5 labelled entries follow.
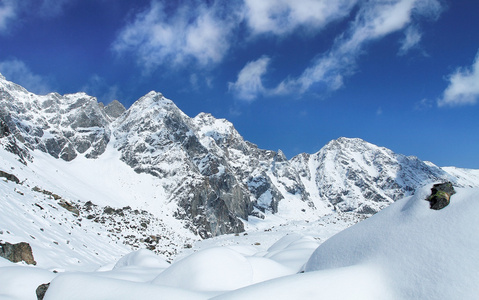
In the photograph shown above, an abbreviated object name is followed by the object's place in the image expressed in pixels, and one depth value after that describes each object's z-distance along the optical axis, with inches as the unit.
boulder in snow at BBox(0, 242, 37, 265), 395.2
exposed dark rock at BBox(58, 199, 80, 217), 936.8
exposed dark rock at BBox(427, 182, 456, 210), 218.0
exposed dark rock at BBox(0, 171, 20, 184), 833.1
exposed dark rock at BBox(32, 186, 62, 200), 952.1
